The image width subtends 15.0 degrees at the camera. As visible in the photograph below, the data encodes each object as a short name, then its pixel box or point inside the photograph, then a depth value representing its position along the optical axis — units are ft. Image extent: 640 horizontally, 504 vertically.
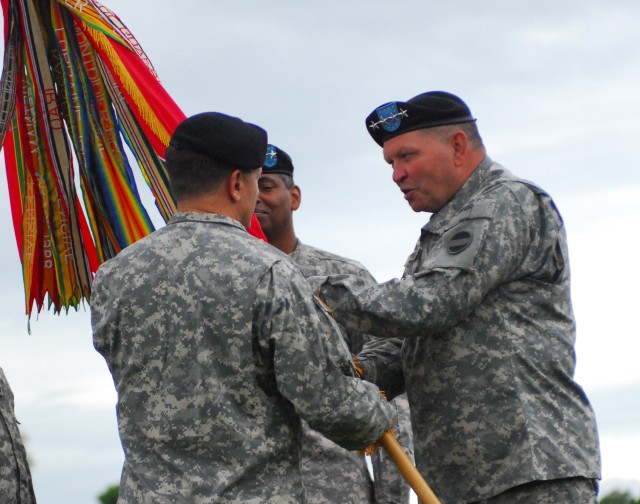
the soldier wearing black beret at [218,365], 25.47
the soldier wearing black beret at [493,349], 29.81
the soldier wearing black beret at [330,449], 39.78
